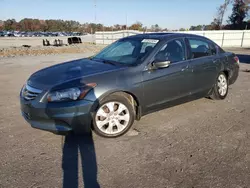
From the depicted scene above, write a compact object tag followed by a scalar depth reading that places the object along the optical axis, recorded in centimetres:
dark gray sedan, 322
